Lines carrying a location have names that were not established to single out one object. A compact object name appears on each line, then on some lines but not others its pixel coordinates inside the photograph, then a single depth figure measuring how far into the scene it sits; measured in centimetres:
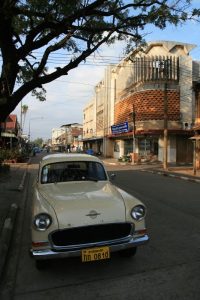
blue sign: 2812
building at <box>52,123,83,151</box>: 6499
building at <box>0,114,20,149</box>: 3325
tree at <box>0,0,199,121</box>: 540
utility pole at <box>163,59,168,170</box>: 1910
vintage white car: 318
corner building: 2575
